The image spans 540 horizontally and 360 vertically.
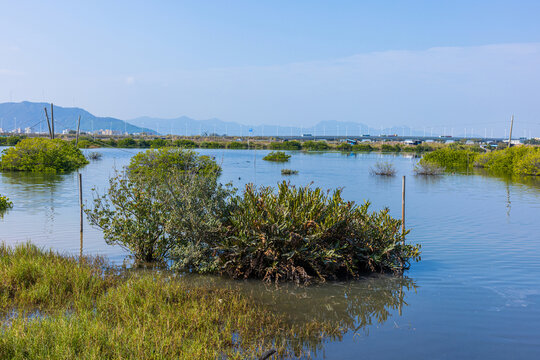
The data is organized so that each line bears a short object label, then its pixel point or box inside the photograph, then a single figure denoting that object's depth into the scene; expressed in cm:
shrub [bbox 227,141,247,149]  10679
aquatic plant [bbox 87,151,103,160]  5700
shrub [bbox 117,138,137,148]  9469
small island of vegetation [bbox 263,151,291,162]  6388
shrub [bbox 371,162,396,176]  3996
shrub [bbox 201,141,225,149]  10181
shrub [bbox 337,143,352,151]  11050
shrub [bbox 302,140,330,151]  11050
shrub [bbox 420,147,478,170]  5266
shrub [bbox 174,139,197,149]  9102
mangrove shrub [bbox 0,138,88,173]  3562
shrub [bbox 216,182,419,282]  891
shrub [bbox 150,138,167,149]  8681
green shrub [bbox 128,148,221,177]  2316
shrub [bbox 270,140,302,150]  10675
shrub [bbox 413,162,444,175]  4088
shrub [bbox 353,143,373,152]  10712
